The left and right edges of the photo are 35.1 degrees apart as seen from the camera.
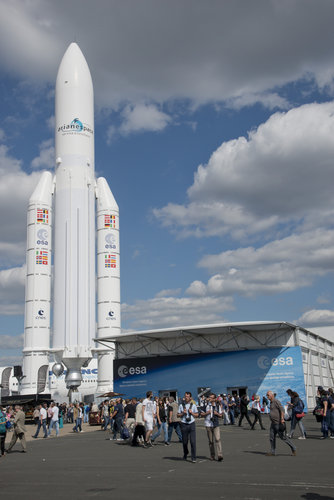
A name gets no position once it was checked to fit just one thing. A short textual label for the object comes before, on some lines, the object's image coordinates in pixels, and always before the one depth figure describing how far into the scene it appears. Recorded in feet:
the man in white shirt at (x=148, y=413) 50.08
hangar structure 112.68
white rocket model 149.38
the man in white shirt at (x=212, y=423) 39.83
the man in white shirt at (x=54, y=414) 76.69
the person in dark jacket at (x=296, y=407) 48.57
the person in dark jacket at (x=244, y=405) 72.54
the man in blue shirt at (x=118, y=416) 65.26
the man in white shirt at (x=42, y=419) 74.13
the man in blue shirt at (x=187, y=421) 39.50
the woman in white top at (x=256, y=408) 67.78
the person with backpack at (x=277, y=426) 40.60
